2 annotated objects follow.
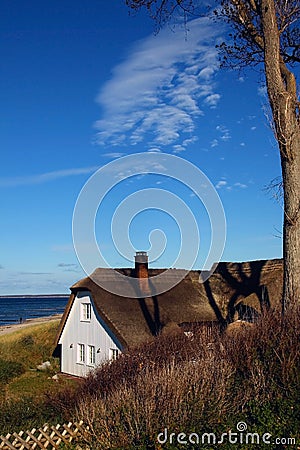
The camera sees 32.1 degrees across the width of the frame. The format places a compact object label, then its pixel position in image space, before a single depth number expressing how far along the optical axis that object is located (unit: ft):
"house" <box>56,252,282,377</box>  73.77
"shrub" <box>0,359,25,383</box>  78.16
